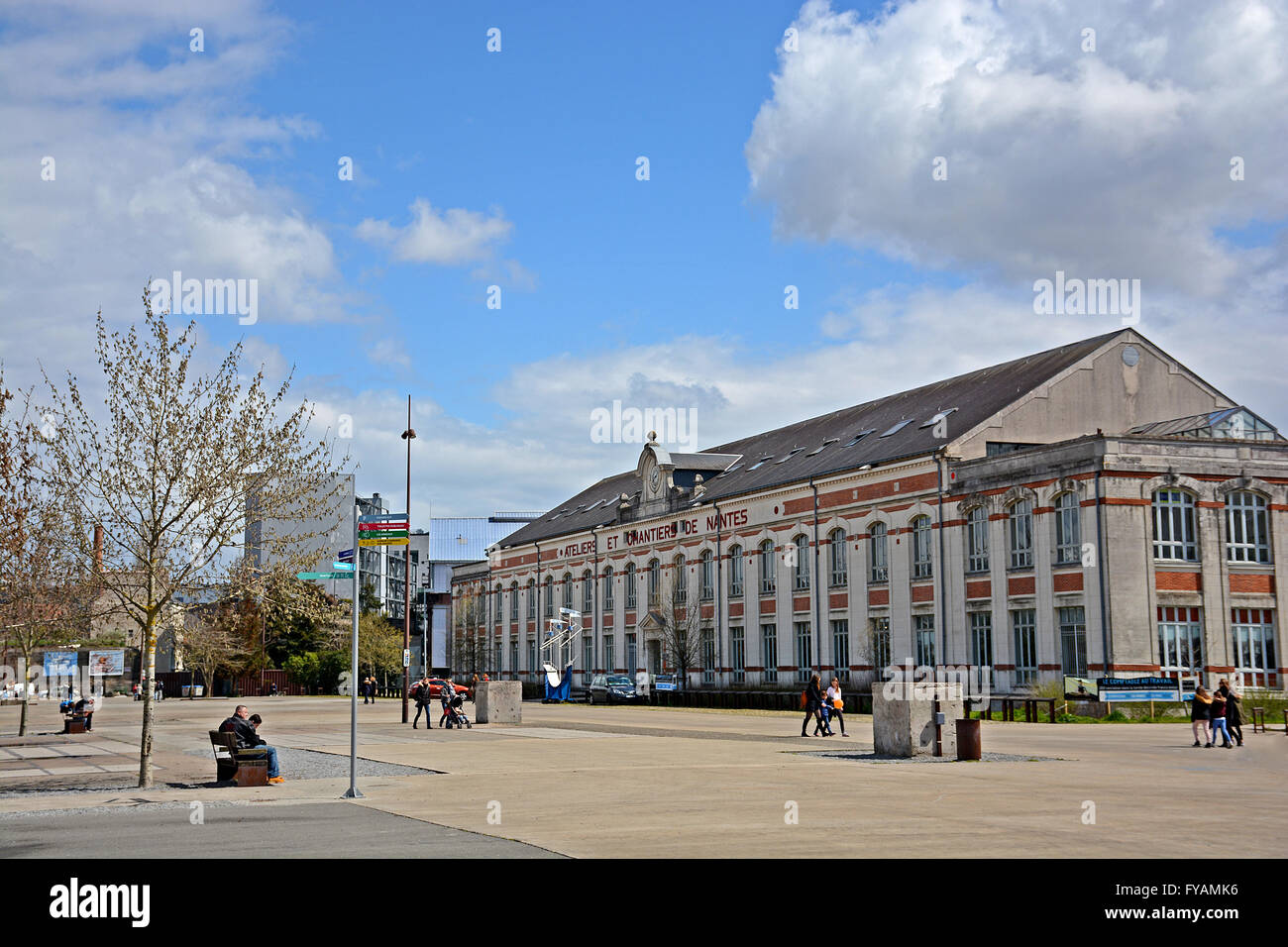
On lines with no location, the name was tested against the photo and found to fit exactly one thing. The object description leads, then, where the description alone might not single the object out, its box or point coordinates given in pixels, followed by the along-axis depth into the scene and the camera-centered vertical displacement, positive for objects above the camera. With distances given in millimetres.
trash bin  22925 -2431
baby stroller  36656 -2827
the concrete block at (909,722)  23562 -2122
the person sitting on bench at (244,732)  20000 -1807
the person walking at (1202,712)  27375 -2289
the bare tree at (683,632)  66000 -859
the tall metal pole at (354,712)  17000 -1310
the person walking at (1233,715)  27766 -2423
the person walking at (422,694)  37434 -2341
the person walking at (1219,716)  26789 -2362
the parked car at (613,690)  65125 -3969
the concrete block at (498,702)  38656 -2666
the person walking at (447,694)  36906 -2299
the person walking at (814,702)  30891 -2215
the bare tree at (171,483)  18797 +2167
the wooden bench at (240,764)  19516 -2287
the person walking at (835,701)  31373 -2252
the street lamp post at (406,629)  40125 -340
